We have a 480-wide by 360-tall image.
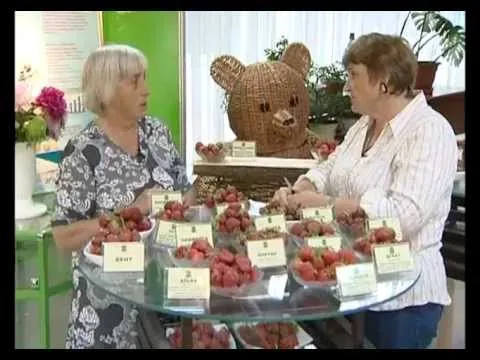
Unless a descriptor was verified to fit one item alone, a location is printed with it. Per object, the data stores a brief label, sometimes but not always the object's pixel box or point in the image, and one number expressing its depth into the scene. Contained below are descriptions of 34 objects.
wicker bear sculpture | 2.76
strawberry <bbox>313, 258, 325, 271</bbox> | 1.39
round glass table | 1.26
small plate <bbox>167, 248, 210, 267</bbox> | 1.40
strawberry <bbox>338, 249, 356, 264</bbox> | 1.39
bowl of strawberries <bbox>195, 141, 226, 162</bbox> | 2.55
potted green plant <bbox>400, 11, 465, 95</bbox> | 2.95
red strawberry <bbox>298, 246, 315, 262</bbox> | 1.42
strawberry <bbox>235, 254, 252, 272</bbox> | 1.36
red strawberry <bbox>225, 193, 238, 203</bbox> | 1.85
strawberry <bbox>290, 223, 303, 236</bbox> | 1.60
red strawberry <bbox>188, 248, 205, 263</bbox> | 1.42
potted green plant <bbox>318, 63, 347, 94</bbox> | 3.09
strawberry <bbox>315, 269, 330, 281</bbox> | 1.37
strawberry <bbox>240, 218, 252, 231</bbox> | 1.65
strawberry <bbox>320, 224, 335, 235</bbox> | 1.57
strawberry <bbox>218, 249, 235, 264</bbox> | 1.39
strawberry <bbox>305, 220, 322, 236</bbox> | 1.58
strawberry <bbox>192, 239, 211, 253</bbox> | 1.45
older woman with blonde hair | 1.77
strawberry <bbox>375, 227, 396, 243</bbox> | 1.50
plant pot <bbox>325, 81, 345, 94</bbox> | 3.07
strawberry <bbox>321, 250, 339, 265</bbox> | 1.40
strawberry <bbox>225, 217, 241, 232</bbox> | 1.65
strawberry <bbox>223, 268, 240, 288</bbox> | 1.33
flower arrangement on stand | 2.13
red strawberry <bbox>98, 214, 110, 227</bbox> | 1.61
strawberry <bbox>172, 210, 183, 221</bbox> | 1.71
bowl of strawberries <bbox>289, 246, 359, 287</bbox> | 1.37
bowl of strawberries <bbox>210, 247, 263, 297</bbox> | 1.32
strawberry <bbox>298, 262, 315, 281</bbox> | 1.37
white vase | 2.17
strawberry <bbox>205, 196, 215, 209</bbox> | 1.87
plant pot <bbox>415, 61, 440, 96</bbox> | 2.93
